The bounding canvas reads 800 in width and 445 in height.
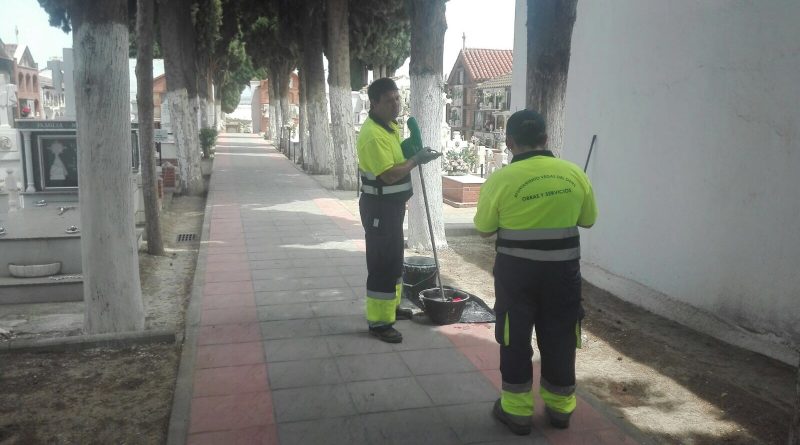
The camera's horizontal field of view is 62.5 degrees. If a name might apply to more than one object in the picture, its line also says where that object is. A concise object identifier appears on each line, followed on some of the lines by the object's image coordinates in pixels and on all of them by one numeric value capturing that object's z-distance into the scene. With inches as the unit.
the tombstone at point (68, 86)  436.8
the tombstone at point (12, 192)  332.5
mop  193.6
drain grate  396.3
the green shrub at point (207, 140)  1003.3
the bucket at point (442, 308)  212.7
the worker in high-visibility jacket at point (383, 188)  183.9
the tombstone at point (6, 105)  580.2
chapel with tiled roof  2261.3
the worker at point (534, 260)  133.5
